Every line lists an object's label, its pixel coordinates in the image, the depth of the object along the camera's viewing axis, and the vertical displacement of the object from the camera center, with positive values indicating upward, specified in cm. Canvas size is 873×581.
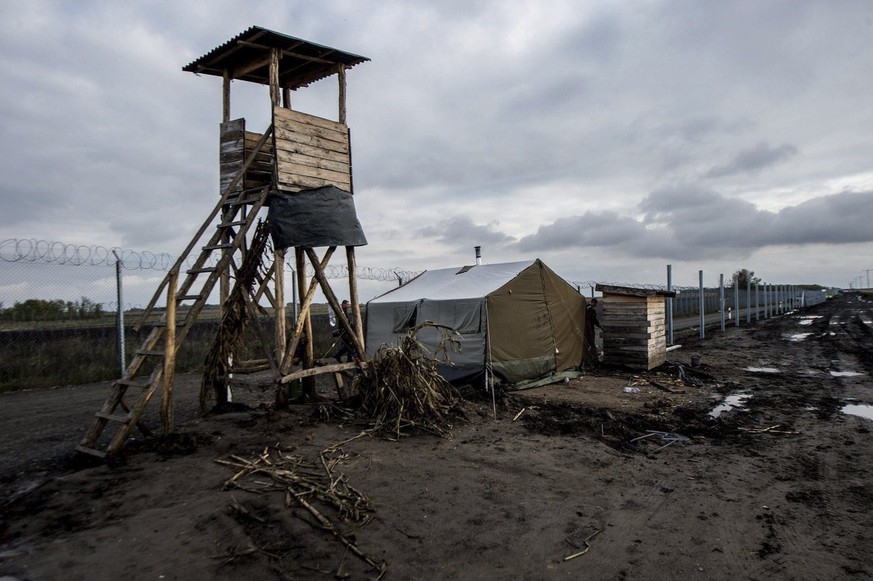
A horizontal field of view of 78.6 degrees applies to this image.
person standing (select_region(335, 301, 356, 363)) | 878 -88
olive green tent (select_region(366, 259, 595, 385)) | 1042 -56
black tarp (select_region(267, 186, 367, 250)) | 760 +108
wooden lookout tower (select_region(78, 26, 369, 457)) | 755 +137
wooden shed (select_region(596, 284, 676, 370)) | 1262 -94
